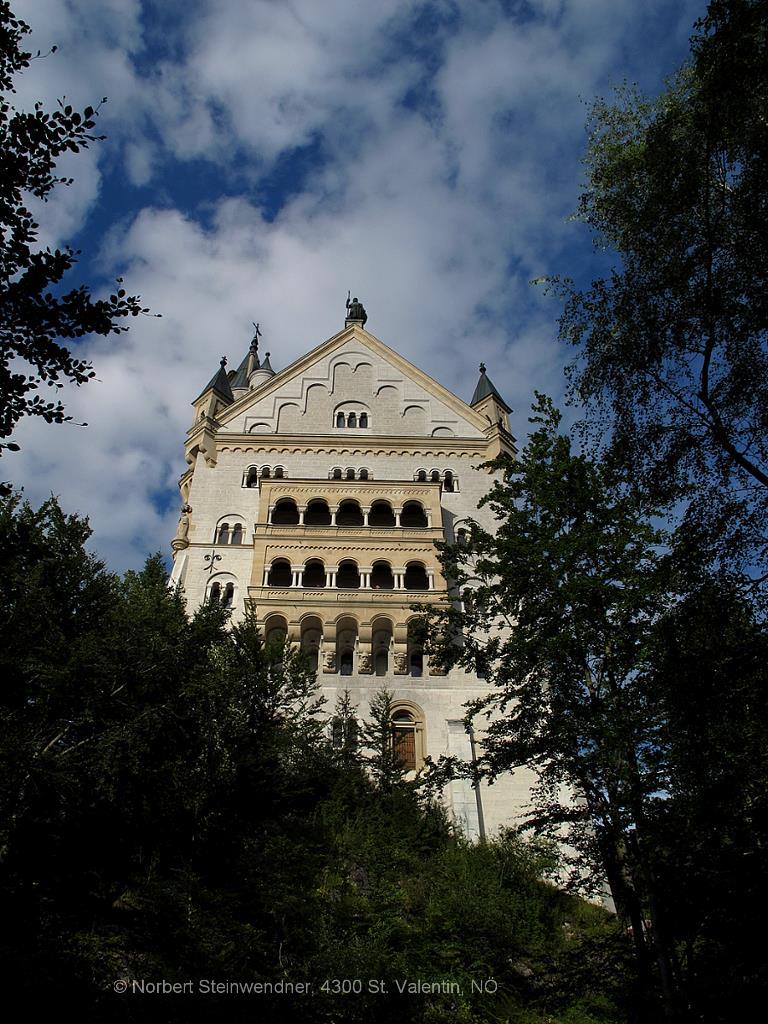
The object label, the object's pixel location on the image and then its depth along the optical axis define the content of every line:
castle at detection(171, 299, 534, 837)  30.27
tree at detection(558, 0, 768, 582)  9.41
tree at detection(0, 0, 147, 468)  7.98
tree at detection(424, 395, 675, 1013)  12.39
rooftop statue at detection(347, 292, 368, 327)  45.78
